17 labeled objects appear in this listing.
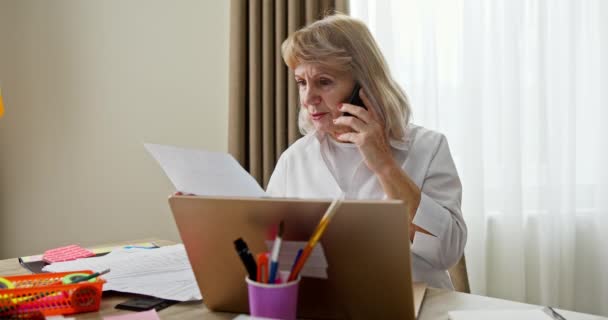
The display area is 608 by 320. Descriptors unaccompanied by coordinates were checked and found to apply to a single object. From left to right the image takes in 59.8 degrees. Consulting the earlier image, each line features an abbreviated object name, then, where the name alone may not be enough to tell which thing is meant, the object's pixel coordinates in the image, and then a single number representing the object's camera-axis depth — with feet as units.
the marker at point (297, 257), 2.16
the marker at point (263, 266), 2.12
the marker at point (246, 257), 2.14
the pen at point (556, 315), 2.38
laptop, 2.08
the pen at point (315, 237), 2.02
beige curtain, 7.24
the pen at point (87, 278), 2.78
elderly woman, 4.21
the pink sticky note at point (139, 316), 2.50
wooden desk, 2.58
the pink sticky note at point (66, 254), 3.89
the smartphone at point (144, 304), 2.71
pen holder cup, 2.09
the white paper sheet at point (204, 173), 2.46
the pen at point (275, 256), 2.07
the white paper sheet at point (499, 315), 2.37
